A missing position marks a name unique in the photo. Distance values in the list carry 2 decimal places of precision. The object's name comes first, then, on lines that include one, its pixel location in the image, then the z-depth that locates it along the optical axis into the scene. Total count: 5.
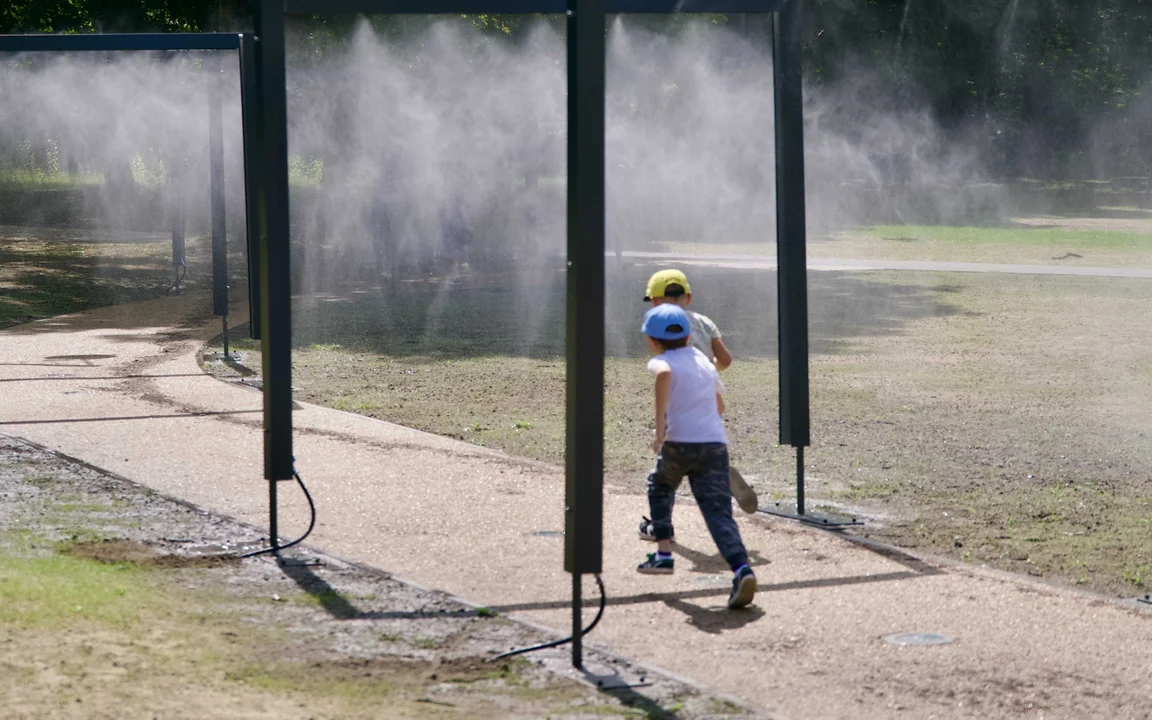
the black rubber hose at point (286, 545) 12.73
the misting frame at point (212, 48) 22.19
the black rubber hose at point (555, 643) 9.85
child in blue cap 11.52
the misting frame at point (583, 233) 9.41
